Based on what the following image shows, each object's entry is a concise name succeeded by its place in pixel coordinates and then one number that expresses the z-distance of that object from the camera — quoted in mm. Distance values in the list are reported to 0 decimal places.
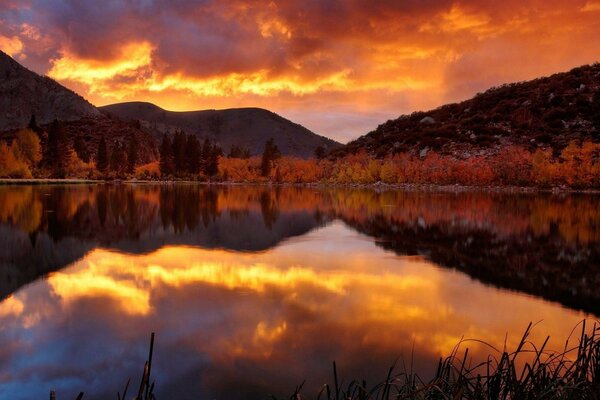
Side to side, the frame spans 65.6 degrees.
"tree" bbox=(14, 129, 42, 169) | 87250
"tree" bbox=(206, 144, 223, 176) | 113475
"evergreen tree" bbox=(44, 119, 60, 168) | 95188
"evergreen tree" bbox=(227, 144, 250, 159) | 154850
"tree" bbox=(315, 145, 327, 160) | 138650
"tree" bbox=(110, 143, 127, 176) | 109625
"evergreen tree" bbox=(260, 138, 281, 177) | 109300
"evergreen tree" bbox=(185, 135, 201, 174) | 113000
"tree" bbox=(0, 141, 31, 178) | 76644
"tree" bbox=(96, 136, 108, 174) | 101125
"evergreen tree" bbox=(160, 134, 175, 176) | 111125
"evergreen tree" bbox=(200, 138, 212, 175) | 114688
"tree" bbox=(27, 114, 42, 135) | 110694
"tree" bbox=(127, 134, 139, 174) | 112500
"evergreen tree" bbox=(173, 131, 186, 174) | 112125
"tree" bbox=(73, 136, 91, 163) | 120562
